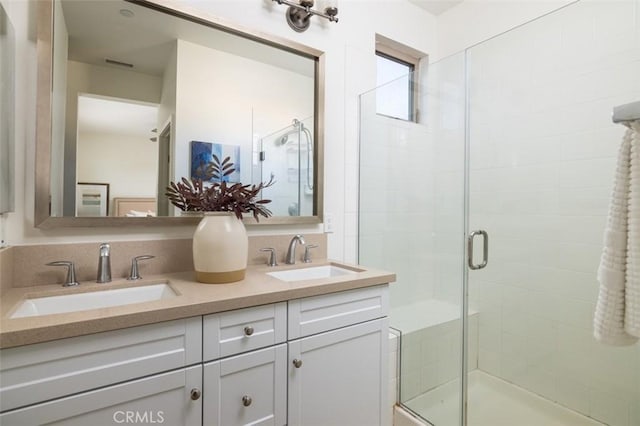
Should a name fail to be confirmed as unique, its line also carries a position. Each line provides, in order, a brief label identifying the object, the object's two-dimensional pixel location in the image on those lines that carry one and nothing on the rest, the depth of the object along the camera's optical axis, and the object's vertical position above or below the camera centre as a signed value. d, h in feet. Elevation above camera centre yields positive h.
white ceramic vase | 4.21 -0.49
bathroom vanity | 2.76 -1.55
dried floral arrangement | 4.43 +0.22
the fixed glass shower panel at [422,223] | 6.24 -0.19
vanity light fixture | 5.95 +3.83
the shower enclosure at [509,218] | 5.63 -0.05
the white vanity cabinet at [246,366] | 3.47 -1.75
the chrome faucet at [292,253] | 5.79 -0.71
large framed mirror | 4.11 +1.56
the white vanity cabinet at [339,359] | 4.10 -2.03
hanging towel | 2.25 -0.30
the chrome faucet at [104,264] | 4.14 -0.68
